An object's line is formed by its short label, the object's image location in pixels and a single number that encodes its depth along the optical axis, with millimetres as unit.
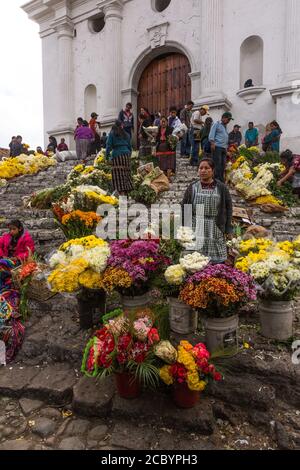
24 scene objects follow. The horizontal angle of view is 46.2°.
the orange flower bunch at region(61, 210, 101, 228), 5102
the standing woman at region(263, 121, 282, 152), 9977
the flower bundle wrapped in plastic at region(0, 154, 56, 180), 11064
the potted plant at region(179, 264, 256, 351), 2760
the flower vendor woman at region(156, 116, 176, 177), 8500
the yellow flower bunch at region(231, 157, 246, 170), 8992
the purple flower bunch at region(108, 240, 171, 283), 3074
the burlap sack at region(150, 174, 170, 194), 7880
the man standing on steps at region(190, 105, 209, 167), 9260
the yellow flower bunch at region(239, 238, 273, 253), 3592
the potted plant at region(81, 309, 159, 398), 2564
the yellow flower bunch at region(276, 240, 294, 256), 3320
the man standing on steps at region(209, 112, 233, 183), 7289
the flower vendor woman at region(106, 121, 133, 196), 6996
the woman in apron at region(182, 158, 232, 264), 3646
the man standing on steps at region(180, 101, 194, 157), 10578
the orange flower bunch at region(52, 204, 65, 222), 5719
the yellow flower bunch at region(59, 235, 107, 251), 3570
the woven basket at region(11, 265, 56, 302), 4258
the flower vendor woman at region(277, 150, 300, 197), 7816
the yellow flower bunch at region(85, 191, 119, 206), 6083
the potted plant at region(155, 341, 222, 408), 2469
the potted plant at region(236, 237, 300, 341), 3092
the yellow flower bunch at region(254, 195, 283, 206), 7349
